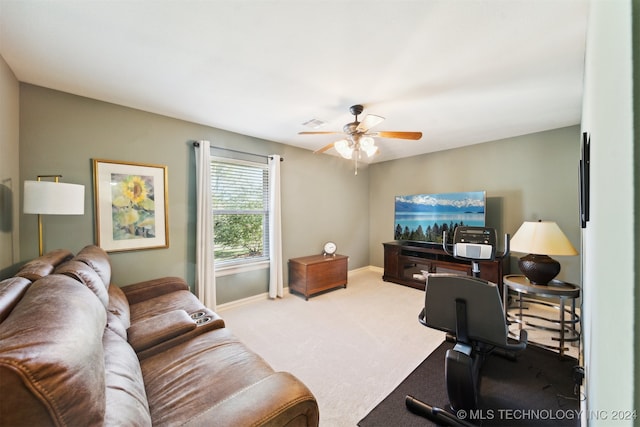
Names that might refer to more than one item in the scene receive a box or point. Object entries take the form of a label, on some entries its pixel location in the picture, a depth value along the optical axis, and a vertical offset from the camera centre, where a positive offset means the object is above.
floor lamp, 1.83 +0.08
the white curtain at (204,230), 3.19 -0.28
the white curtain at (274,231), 3.91 -0.36
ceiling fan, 2.56 +0.73
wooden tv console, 3.55 -0.92
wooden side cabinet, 3.89 -1.07
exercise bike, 1.50 -0.75
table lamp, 2.29 -0.38
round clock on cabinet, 4.52 -0.73
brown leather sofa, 0.60 -0.72
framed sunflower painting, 2.63 +0.04
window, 3.54 -0.04
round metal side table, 2.19 -0.75
